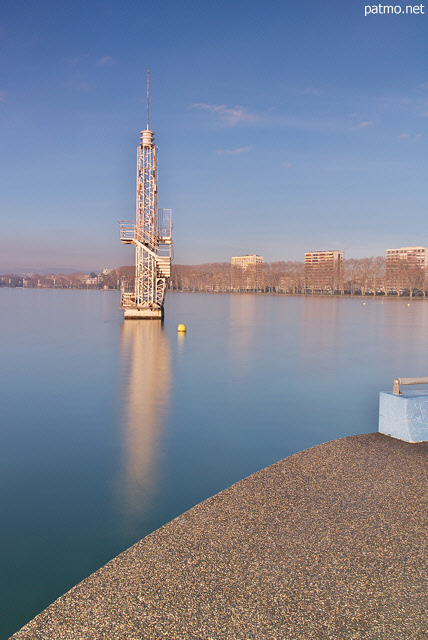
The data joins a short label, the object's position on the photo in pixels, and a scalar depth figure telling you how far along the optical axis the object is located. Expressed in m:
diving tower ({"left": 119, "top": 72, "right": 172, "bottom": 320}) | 30.64
